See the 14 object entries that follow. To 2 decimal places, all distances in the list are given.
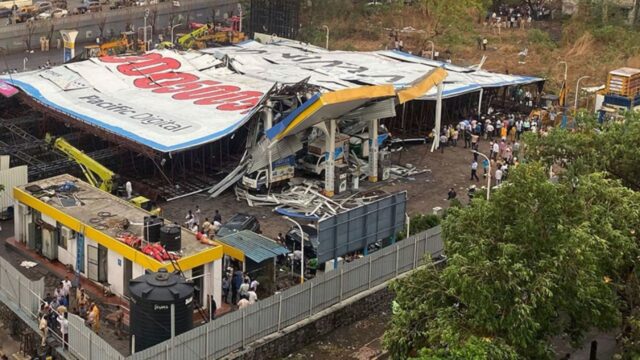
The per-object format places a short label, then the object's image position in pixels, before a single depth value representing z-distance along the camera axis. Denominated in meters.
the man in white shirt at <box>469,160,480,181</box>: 42.81
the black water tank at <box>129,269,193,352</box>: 24.75
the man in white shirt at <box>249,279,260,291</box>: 29.41
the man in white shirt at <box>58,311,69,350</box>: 25.31
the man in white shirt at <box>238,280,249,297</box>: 29.05
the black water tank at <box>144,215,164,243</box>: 28.89
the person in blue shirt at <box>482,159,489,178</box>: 43.88
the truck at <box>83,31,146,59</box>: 62.08
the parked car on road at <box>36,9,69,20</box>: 72.75
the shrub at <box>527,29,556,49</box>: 69.06
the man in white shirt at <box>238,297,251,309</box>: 27.48
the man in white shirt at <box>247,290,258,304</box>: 28.36
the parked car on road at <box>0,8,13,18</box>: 75.03
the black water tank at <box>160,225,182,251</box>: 28.42
